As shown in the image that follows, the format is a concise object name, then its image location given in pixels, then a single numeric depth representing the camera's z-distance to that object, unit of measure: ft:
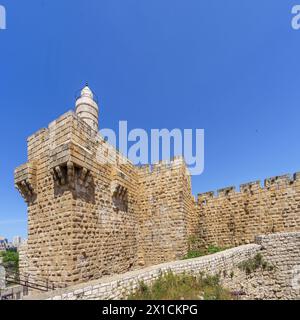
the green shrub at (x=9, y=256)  158.16
